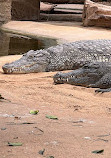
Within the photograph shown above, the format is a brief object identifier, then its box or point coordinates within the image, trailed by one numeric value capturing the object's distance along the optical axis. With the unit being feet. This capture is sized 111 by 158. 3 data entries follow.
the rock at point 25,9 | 59.31
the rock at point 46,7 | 66.54
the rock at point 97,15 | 49.29
